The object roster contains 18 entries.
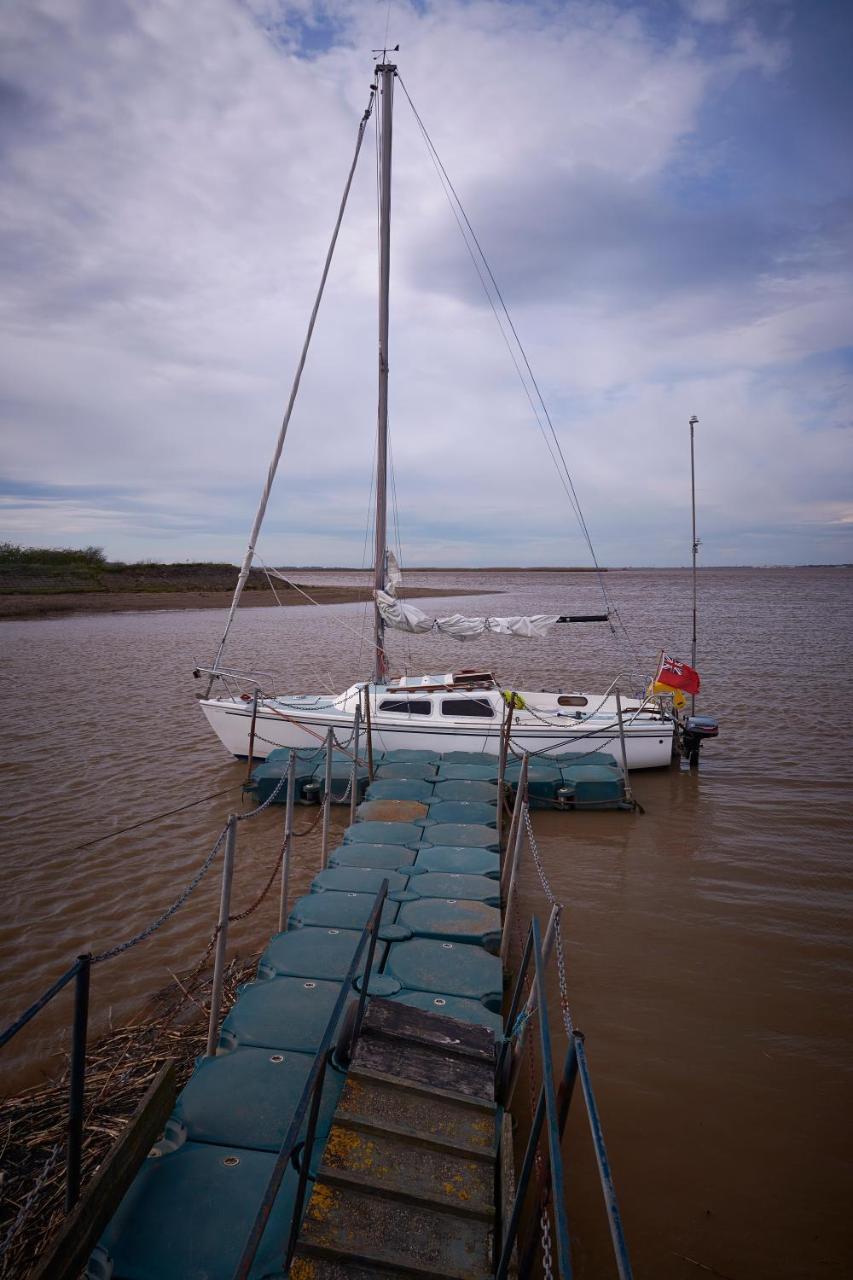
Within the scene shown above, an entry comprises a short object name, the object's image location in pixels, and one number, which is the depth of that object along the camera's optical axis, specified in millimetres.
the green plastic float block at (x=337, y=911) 5922
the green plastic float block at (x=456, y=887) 6543
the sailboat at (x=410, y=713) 12812
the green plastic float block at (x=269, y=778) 11352
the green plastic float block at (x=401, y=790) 9805
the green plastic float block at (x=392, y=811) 8867
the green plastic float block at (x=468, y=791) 9781
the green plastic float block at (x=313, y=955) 5172
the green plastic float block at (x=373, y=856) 7258
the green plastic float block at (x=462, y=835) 7922
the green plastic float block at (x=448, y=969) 5055
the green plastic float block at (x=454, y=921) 5801
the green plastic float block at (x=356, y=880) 6587
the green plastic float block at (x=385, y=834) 7961
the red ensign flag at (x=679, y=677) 12711
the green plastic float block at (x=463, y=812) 8852
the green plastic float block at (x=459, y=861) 7125
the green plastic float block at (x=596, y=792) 11594
